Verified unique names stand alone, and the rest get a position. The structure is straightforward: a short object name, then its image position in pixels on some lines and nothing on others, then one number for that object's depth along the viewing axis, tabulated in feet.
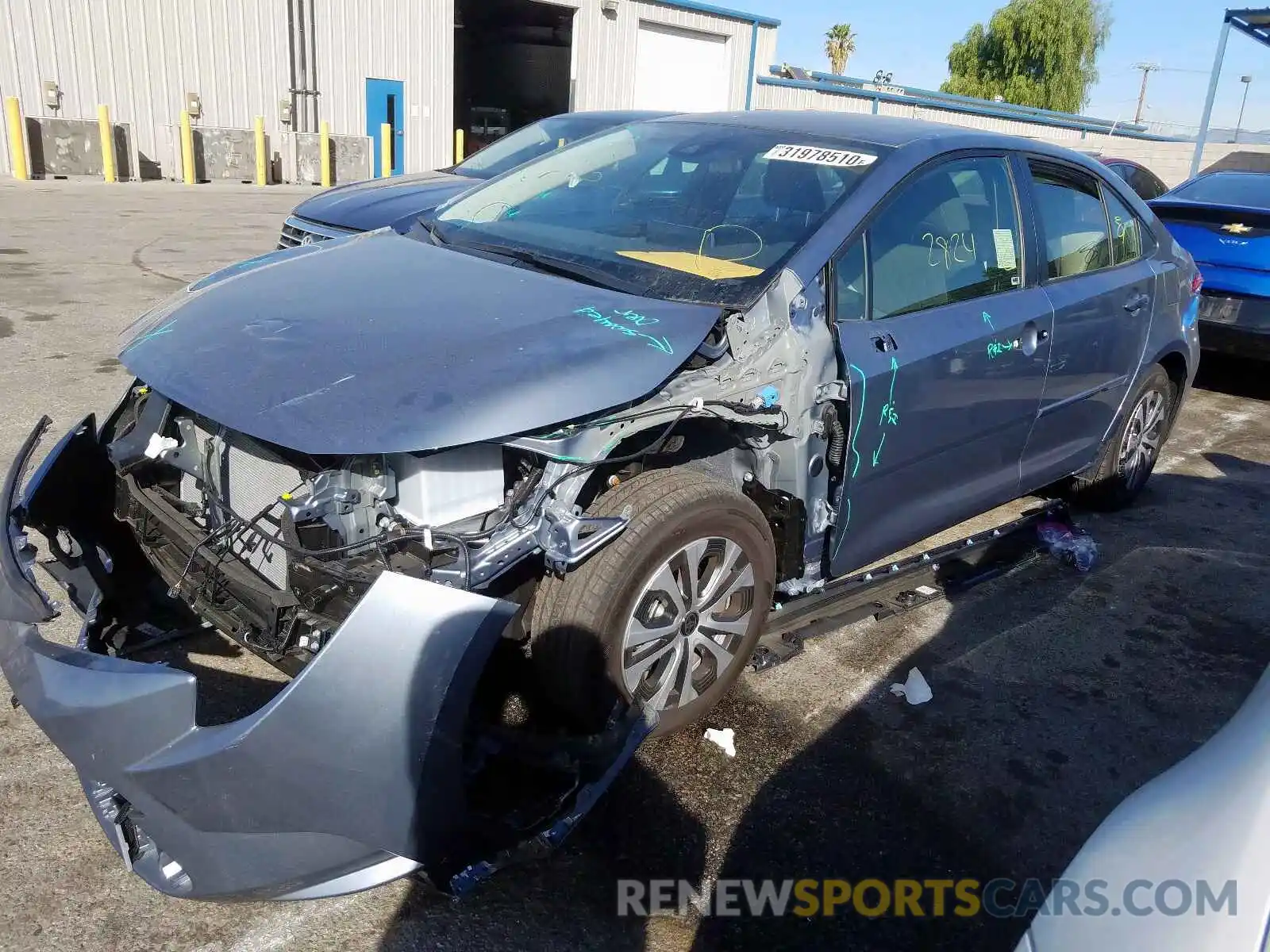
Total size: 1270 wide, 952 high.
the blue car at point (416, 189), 21.93
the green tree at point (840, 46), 183.11
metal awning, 56.46
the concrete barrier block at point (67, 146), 53.39
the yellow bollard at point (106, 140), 53.88
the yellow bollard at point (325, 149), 62.69
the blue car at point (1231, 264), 22.95
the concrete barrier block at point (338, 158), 63.05
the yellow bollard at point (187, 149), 57.47
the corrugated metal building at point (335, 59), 54.39
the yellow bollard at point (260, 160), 60.18
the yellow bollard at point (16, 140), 51.43
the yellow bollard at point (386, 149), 67.05
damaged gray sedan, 6.53
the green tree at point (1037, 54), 143.84
